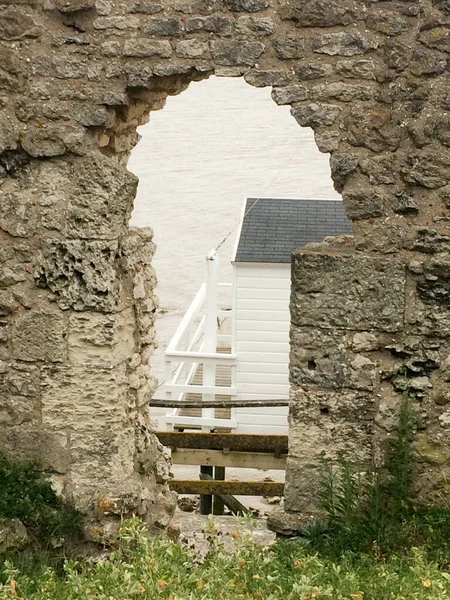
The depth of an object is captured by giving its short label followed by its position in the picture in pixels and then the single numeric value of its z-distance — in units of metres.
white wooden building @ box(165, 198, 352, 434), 12.88
